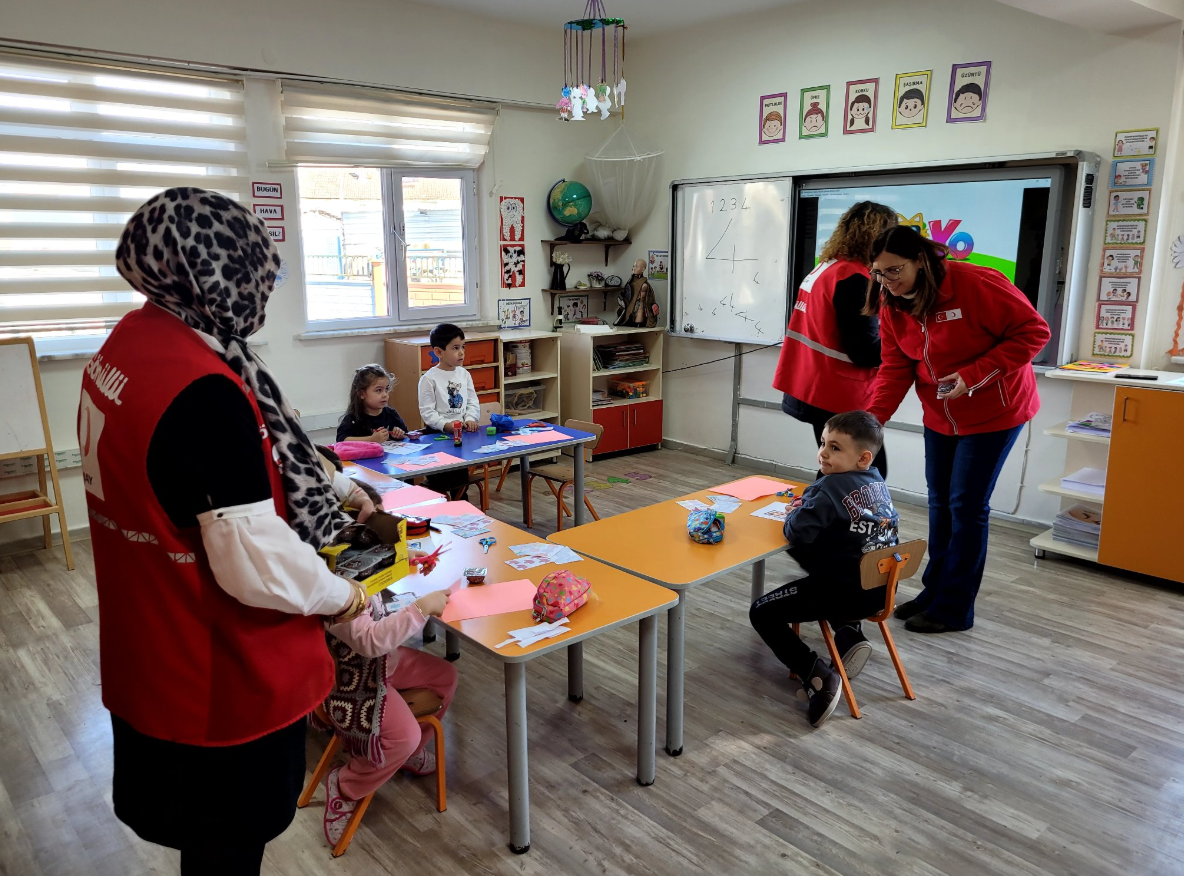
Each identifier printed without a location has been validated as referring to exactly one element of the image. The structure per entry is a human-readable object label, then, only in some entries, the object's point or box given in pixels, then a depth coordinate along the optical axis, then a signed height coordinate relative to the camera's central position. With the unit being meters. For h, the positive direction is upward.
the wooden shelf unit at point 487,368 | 5.54 -0.69
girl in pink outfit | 1.77 -1.11
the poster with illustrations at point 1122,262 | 4.22 +0.01
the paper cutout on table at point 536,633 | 2.10 -0.91
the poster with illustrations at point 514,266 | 6.30 -0.01
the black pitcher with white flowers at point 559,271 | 6.53 -0.05
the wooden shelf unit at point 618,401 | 6.29 -0.98
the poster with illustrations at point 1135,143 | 4.12 +0.57
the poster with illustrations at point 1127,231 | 4.19 +0.16
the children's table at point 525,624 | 2.14 -0.91
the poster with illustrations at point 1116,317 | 4.30 -0.27
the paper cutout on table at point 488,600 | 2.26 -0.90
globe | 6.35 +0.46
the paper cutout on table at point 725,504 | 3.21 -0.90
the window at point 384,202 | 5.31 +0.42
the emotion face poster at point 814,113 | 5.39 +0.94
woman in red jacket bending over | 3.19 -0.44
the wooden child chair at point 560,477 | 4.65 -1.18
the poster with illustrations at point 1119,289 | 4.26 -0.13
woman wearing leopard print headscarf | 1.24 -0.42
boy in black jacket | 2.79 -0.89
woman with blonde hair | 3.53 -0.30
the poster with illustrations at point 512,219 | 6.23 +0.33
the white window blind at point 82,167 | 4.32 +0.52
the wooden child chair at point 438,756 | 2.27 -1.38
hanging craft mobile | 5.60 +1.53
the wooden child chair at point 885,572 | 2.68 -0.97
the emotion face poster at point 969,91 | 4.66 +0.93
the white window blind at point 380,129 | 5.17 +0.86
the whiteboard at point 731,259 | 5.68 +0.03
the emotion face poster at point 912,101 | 4.92 +0.93
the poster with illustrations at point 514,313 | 6.35 -0.36
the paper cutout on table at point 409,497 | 3.13 -0.86
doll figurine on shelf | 6.46 -0.30
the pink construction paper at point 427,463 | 3.64 -0.85
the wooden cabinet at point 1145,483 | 3.83 -0.99
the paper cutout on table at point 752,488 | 3.39 -0.90
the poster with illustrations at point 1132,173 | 4.14 +0.43
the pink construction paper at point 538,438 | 4.18 -0.85
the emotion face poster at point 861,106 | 5.15 +0.94
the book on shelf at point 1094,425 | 4.15 -0.79
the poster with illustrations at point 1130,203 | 4.17 +0.29
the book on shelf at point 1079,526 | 4.22 -1.29
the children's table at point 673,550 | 2.58 -0.91
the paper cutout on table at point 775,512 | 3.12 -0.90
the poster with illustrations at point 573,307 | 6.74 -0.33
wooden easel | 4.16 -0.74
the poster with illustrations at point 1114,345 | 4.32 -0.41
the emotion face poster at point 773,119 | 5.62 +0.95
